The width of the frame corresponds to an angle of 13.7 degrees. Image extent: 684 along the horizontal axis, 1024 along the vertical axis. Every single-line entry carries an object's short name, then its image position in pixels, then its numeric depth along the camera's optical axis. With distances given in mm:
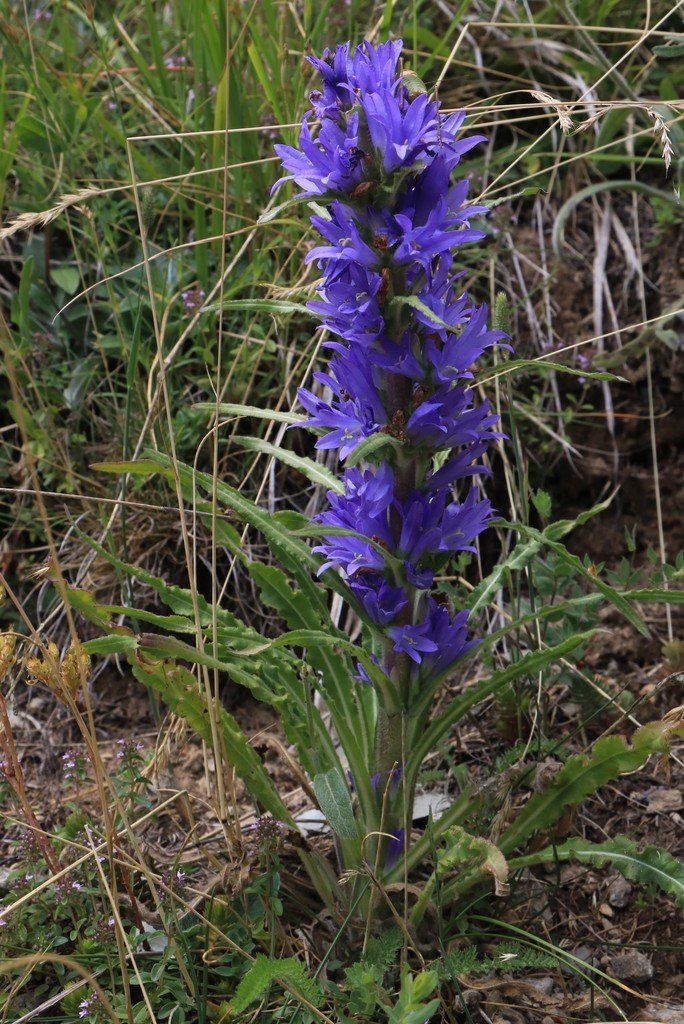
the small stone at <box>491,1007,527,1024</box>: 1138
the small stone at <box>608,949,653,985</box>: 1157
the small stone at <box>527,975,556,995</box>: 1153
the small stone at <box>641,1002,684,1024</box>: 1131
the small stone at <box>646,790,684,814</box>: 1248
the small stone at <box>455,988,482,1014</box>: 1138
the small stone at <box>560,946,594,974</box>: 1167
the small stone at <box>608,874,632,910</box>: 1203
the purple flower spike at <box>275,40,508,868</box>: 1078
